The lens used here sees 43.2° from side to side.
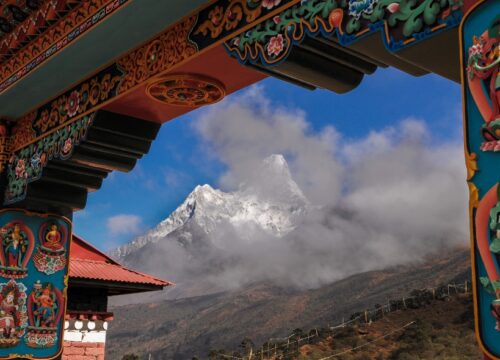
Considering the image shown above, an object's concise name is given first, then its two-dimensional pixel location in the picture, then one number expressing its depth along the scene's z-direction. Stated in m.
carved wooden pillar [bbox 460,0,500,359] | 1.94
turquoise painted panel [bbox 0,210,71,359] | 4.94
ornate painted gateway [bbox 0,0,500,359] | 2.10
